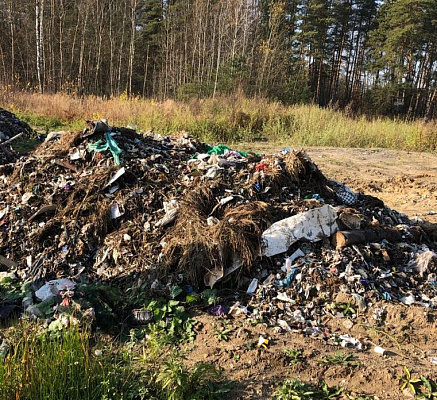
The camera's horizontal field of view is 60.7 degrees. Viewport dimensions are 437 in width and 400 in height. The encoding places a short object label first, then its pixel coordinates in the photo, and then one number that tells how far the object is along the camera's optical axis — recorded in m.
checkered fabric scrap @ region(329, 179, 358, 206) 4.17
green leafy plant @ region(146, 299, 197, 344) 2.63
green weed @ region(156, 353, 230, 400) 2.00
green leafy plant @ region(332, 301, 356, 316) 2.87
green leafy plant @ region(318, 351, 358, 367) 2.33
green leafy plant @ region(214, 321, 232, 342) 2.59
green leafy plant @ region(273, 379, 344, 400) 2.08
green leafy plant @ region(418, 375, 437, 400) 2.10
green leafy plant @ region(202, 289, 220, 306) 2.97
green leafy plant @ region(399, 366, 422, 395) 2.15
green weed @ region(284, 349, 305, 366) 2.36
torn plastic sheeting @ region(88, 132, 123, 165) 4.23
